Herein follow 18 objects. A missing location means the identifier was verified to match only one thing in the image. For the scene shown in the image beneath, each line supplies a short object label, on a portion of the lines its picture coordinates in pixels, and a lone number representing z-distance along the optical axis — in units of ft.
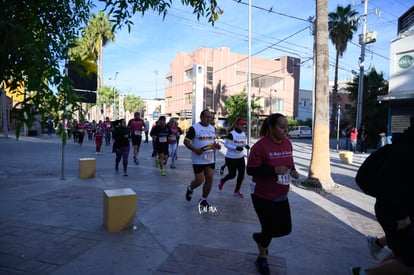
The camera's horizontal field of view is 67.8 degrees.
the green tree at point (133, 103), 264.11
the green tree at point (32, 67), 6.48
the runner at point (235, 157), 22.29
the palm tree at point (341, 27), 100.99
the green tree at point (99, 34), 112.88
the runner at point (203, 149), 17.98
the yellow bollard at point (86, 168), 27.20
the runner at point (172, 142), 35.89
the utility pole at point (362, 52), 68.18
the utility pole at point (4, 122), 63.57
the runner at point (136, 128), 36.96
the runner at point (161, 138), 31.53
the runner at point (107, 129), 67.67
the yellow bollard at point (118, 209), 14.33
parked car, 135.74
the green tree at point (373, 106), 73.72
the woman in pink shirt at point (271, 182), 10.69
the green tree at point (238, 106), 130.93
